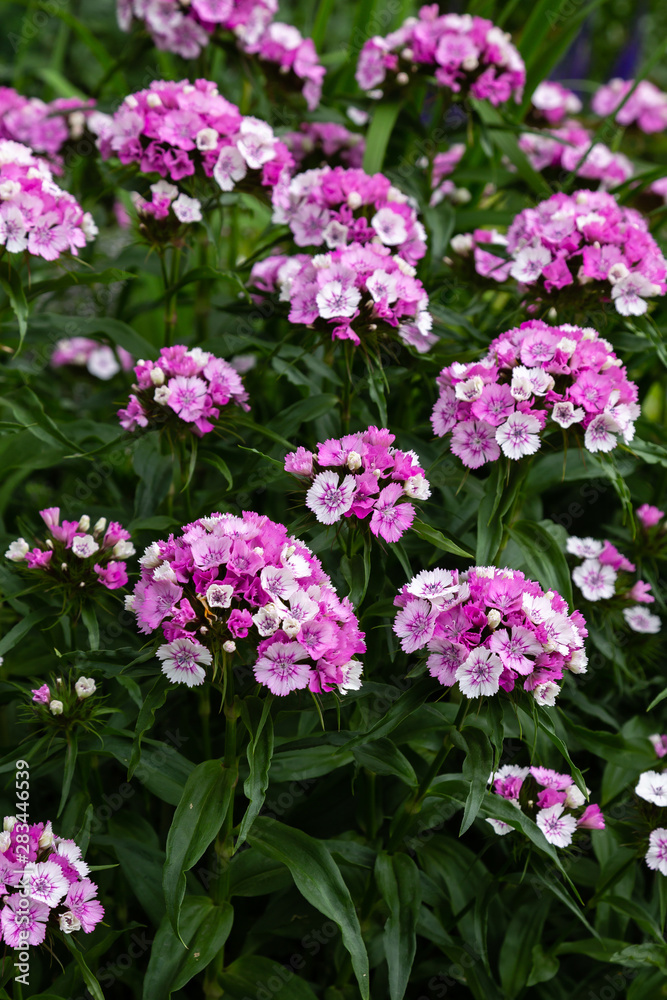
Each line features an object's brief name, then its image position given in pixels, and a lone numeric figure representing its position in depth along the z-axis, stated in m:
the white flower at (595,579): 1.30
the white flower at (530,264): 1.29
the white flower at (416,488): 1.16
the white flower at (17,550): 1.23
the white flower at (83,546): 1.22
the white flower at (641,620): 1.32
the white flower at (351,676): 1.13
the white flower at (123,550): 1.23
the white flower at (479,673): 1.12
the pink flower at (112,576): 1.22
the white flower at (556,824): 1.20
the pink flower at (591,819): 1.21
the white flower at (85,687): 1.20
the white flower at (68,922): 1.13
